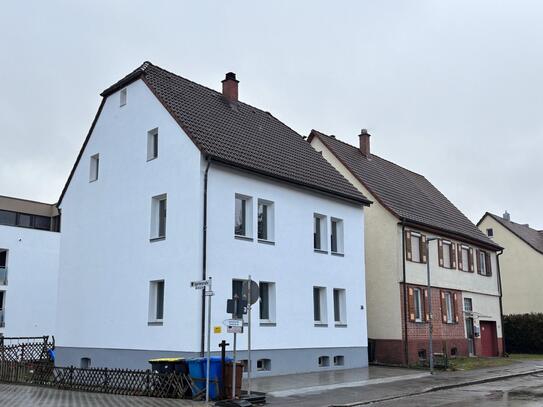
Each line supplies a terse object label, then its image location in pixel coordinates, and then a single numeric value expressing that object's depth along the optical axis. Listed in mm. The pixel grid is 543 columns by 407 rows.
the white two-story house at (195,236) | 19781
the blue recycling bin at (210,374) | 15242
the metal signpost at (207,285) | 14688
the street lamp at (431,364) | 23053
